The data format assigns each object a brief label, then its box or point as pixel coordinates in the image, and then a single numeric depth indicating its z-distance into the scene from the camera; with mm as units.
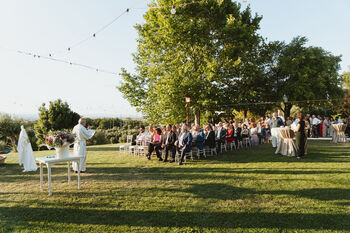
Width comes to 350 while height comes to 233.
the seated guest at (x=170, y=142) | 8914
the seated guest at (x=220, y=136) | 10914
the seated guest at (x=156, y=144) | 9390
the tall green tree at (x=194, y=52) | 15750
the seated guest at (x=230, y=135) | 11515
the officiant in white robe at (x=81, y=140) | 7320
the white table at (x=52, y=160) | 4962
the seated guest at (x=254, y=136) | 13633
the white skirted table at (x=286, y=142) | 9133
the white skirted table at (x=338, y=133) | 13394
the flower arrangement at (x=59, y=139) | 5496
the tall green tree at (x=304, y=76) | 20469
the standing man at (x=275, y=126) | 11118
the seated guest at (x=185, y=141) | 8541
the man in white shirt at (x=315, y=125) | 18234
